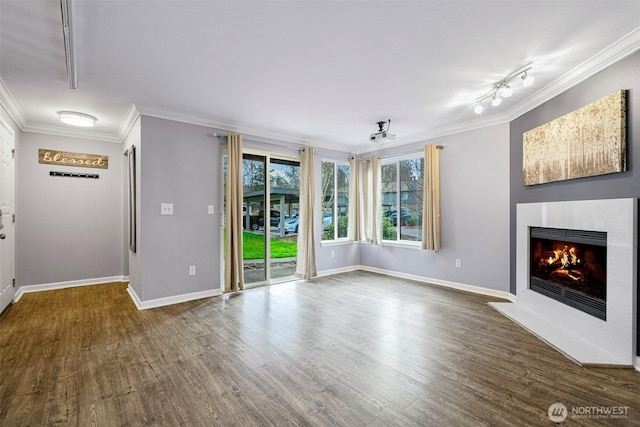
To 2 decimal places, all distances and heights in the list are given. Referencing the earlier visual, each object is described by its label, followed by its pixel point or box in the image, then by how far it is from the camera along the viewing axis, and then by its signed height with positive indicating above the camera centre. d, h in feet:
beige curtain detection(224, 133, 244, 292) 14.49 -0.29
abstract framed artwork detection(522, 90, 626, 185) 8.21 +2.28
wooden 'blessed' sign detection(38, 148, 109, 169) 15.56 +3.11
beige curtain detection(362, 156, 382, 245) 19.21 +0.81
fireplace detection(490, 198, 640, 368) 7.76 -2.57
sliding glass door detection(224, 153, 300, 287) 16.21 +0.18
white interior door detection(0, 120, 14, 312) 11.69 -0.07
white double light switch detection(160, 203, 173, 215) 13.05 +0.23
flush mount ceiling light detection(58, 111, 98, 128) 13.08 +4.45
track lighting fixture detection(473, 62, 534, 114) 9.36 +4.53
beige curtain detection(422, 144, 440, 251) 15.99 +0.69
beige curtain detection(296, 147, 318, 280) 17.62 -0.41
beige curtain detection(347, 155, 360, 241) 20.10 +0.92
